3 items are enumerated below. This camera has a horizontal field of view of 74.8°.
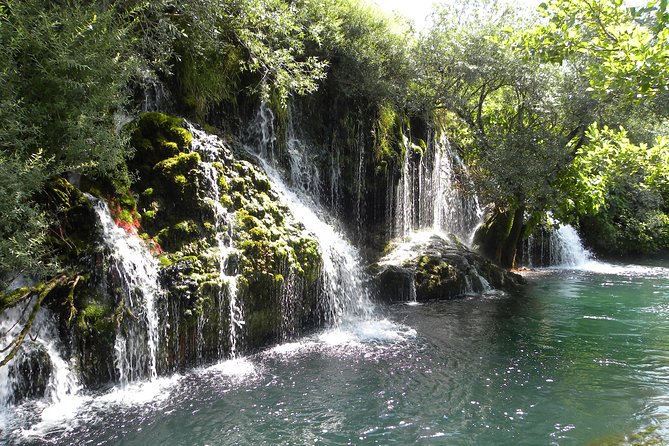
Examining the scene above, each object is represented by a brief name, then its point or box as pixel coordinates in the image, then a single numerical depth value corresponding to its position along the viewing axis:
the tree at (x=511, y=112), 14.36
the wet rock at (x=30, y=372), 5.70
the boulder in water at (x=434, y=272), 12.51
